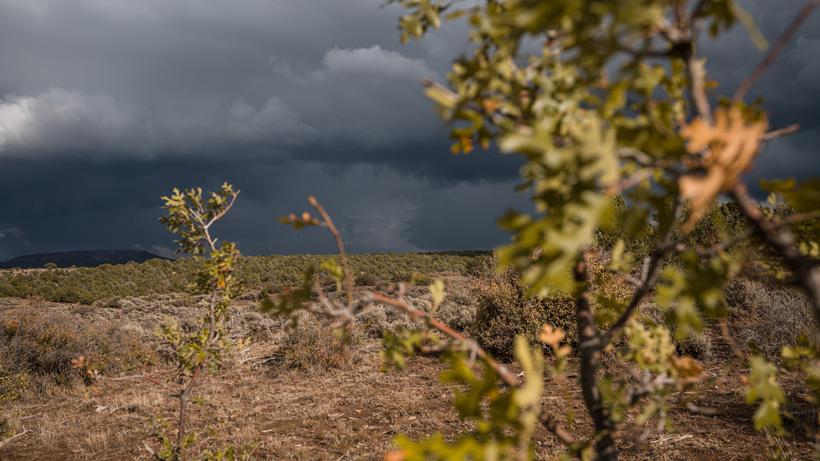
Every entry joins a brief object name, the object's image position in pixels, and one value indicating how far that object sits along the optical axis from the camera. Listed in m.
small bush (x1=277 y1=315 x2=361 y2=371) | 10.52
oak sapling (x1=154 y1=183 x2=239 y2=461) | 3.56
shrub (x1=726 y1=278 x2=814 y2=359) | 8.55
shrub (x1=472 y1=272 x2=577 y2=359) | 10.61
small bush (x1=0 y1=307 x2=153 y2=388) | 9.94
